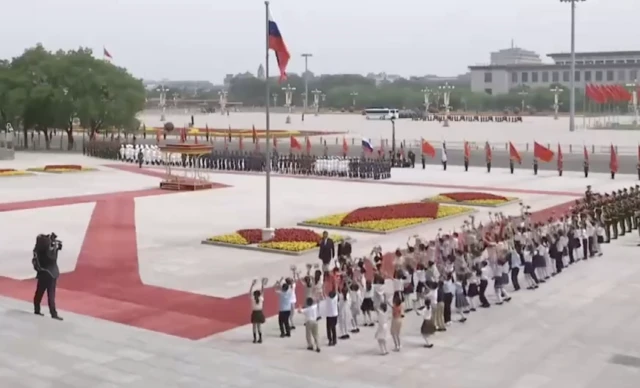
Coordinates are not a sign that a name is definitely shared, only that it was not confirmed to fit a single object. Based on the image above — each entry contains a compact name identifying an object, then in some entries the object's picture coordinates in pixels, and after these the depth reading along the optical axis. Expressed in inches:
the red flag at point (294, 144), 1934.1
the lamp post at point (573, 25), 2740.4
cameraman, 567.5
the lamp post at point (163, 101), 4847.7
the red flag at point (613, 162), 1545.3
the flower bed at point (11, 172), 1638.5
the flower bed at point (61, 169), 1711.4
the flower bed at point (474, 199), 1178.0
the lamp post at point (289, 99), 5012.3
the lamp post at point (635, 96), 3061.3
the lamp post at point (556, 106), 4230.3
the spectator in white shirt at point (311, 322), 513.0
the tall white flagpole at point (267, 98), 853.3
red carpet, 582.2
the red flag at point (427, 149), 1763.2
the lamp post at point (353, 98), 6815.9
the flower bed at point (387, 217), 974.4
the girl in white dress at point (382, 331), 505.0
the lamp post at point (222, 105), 5296.3
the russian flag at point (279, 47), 866.8
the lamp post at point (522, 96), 5477.4
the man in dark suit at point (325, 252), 722.2
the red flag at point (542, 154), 1614.2
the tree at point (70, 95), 2310.5
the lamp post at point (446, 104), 3756.4
